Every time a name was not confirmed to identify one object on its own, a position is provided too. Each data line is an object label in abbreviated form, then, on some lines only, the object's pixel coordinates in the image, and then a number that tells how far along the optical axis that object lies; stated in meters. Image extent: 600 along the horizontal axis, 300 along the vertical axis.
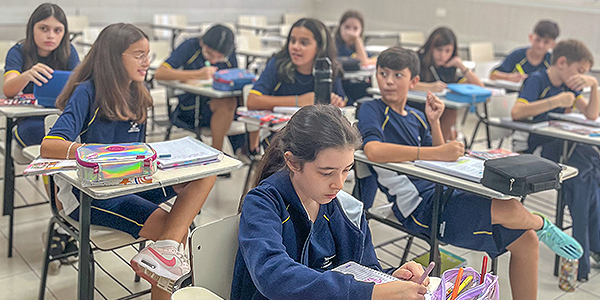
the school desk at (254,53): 5.57
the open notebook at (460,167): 2.10
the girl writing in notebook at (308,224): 1.21
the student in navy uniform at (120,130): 2.03
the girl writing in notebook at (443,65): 3.99
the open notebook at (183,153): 2.03
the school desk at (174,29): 6.93
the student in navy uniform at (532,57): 4.55
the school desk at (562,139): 2.85
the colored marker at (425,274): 1.24
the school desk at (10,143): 2.68
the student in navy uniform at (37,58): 2.86
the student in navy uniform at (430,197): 2.17
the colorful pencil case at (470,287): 1.27
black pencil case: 1.97
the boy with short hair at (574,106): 2.88
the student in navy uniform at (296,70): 3.25
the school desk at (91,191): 1.79
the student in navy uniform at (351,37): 4.86
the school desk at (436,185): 2.03
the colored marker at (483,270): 1.30
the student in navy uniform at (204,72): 3.72
